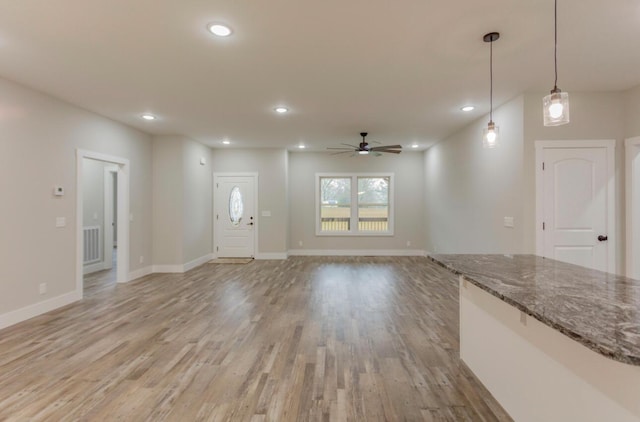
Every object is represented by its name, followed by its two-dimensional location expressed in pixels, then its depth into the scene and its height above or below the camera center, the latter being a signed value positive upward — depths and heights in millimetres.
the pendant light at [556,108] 2057 +676
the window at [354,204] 8625 +213
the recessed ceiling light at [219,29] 2537 +1483
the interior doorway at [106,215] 4598 -59
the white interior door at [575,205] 4016 +82
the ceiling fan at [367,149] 6017 +1197
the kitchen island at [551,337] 1162 -627
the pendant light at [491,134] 2930 +717
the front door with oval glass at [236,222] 8039 -251
